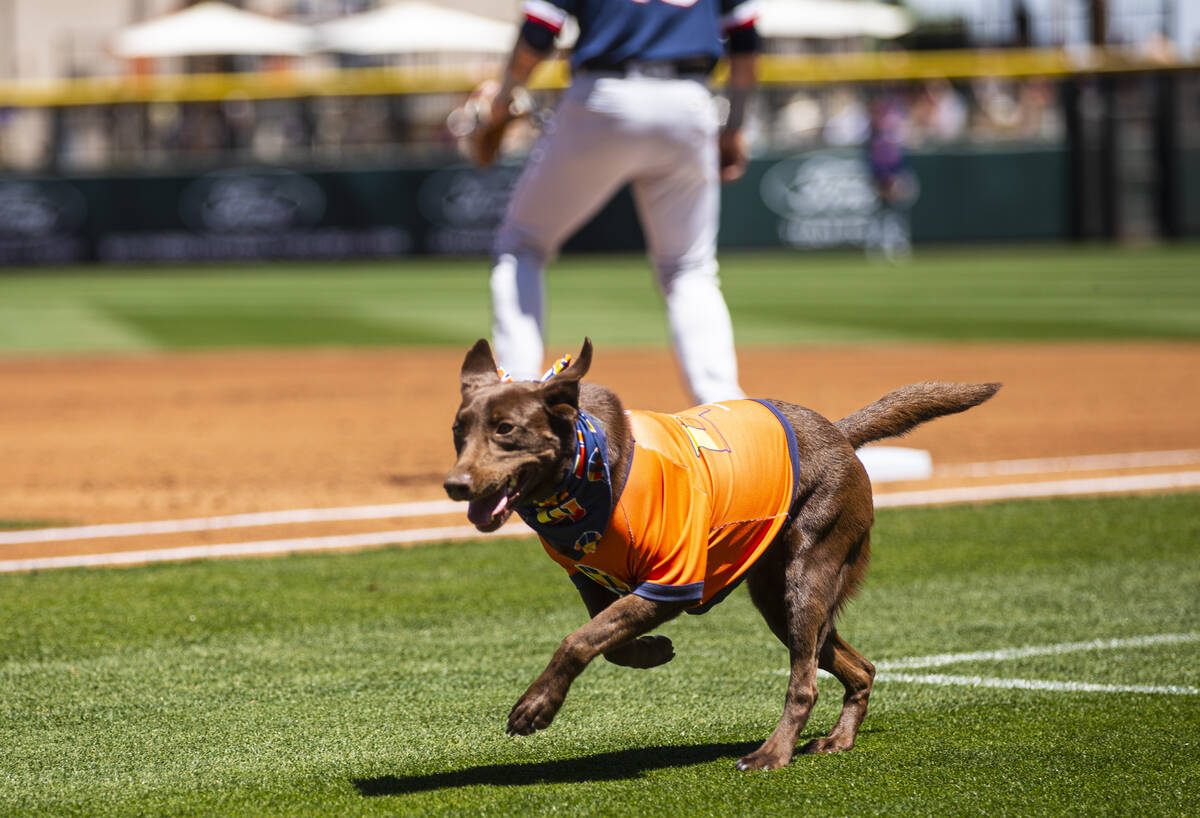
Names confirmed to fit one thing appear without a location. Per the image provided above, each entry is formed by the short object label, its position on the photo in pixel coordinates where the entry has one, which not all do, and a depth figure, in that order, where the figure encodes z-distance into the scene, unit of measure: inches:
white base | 546.3
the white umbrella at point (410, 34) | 2568.9
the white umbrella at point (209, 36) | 2608.3
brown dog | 249.9
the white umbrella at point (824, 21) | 2615.7
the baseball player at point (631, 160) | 441.4
